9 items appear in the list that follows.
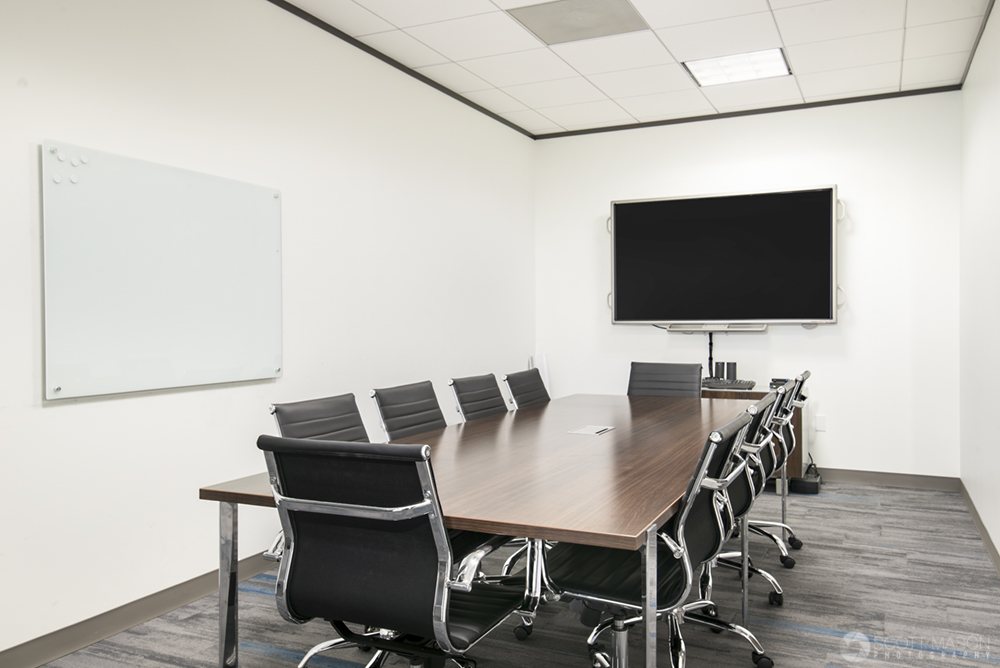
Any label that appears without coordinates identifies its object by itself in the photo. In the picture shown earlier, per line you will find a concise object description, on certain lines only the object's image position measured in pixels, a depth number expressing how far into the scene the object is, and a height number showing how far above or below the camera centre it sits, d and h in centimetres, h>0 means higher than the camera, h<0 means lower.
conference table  191 -48
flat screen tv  576 +58
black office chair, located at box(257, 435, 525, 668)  182 -57
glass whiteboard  288 +25
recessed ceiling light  487 +179
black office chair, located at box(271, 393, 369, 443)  284 -35
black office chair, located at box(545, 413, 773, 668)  211 -76
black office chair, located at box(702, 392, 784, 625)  270 -62
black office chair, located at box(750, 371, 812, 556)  370 -56
